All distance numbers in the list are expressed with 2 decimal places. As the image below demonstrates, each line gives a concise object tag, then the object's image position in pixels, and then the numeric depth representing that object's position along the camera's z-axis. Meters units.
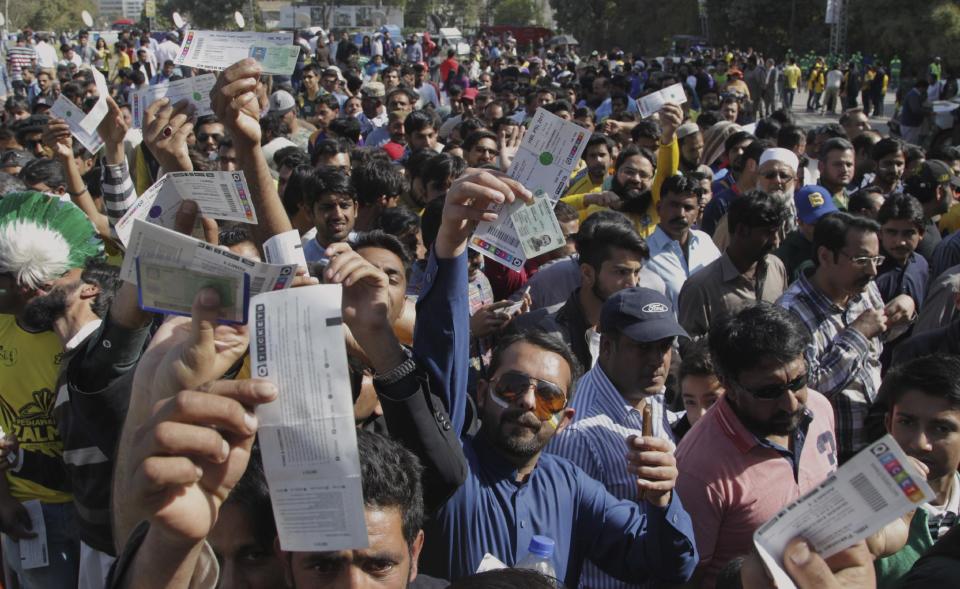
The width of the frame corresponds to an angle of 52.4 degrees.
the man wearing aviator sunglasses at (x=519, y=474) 2.73
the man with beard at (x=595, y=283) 4.80
